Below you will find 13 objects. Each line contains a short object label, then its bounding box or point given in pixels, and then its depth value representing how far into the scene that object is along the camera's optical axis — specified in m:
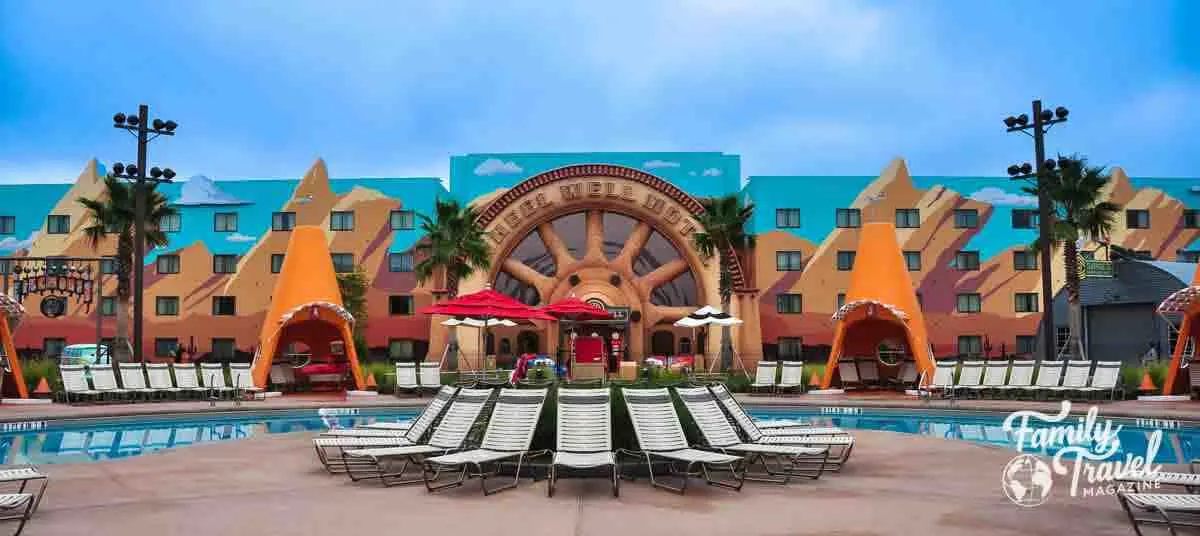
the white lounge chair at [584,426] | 9.59
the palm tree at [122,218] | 28.39
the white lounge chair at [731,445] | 9.90
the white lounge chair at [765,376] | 25.83
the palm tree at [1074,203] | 26.64
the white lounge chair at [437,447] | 9.90
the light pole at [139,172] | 24.52
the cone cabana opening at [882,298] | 26.61
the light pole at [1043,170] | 23.83
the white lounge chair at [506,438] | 9.60
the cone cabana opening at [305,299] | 26.69
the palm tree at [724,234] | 33.16
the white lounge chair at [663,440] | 9.50
